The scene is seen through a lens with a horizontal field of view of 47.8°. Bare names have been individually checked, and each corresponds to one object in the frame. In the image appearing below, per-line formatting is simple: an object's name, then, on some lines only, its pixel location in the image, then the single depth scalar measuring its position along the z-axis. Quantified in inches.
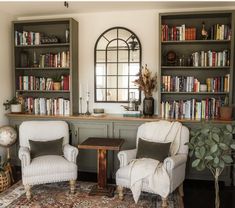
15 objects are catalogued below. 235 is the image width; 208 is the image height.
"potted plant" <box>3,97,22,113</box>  163.5
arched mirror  162.1
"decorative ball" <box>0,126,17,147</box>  147.1
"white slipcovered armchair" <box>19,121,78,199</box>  123.1
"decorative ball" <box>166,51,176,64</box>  151.0
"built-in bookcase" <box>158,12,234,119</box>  144.9
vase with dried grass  154.0
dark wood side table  127.7
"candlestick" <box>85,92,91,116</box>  161.5
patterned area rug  118.7
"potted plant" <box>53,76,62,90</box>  163.5
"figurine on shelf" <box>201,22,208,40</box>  146.4
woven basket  134.8
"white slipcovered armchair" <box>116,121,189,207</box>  115.3
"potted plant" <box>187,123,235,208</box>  90.8
